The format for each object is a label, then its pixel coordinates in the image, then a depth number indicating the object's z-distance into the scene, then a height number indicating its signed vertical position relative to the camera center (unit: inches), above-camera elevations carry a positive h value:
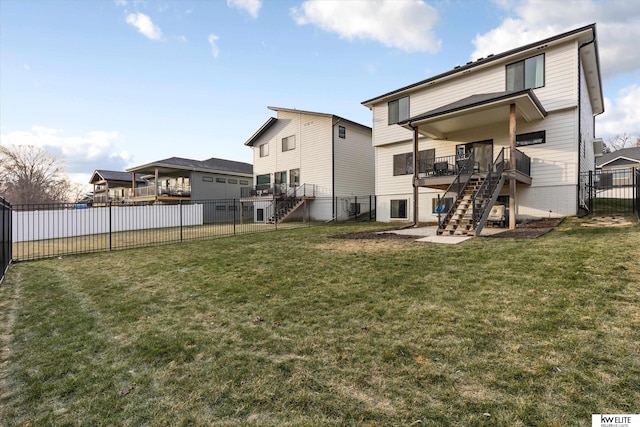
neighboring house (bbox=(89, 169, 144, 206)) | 1421.0 +129.2
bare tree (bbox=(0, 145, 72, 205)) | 1466.5 +170.2
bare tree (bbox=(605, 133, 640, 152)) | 1859.1 +414.6
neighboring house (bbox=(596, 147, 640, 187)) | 976.7 +180.3
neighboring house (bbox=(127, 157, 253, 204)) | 1104.3 +111.5
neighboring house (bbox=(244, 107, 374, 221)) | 876.0 +126.5
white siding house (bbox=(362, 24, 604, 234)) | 456.8 +147.3
